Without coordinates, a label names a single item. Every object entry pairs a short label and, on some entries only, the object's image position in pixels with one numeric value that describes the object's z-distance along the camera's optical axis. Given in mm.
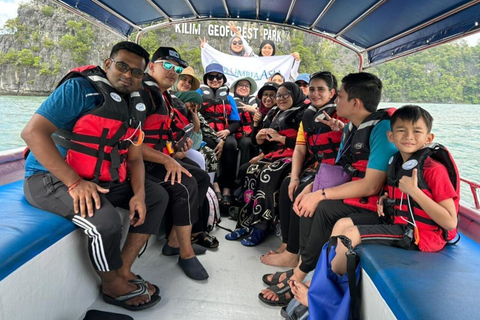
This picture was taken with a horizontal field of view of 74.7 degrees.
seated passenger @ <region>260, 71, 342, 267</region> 2375
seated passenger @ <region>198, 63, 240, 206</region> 3836
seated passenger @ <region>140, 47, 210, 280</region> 2266
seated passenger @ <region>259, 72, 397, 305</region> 1797
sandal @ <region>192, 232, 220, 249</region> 2637
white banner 6984
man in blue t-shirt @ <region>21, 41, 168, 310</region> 1563
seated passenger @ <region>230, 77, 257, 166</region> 4055
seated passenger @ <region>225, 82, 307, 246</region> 2785
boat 1192
